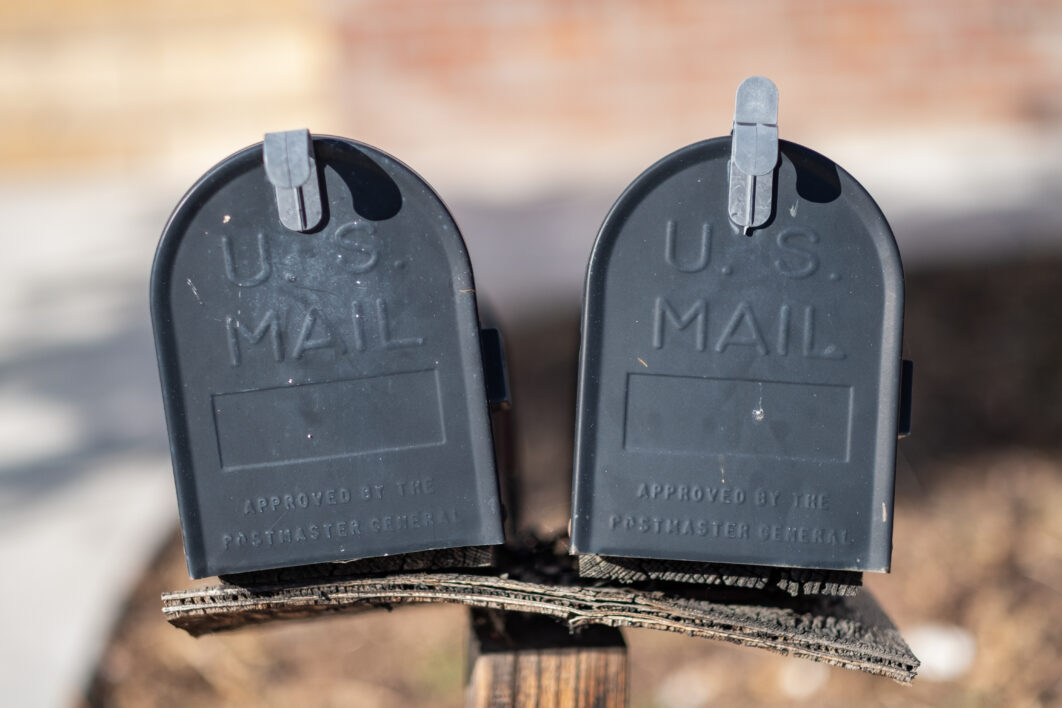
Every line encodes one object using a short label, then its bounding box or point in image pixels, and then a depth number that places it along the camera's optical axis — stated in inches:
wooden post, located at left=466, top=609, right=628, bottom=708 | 53.8
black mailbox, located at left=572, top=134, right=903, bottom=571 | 50.5
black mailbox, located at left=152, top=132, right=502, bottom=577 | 50.3
